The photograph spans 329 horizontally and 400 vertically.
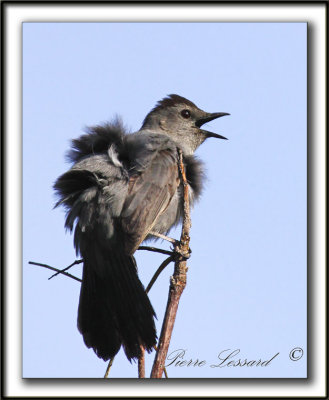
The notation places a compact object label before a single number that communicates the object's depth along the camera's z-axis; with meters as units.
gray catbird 9.75
